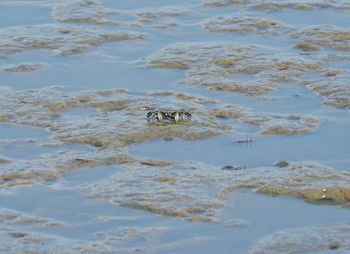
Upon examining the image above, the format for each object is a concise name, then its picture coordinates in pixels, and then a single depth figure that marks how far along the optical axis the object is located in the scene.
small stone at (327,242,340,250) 11.51
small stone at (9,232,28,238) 11.65
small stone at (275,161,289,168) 13.66
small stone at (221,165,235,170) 13.62
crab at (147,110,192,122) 14.92
